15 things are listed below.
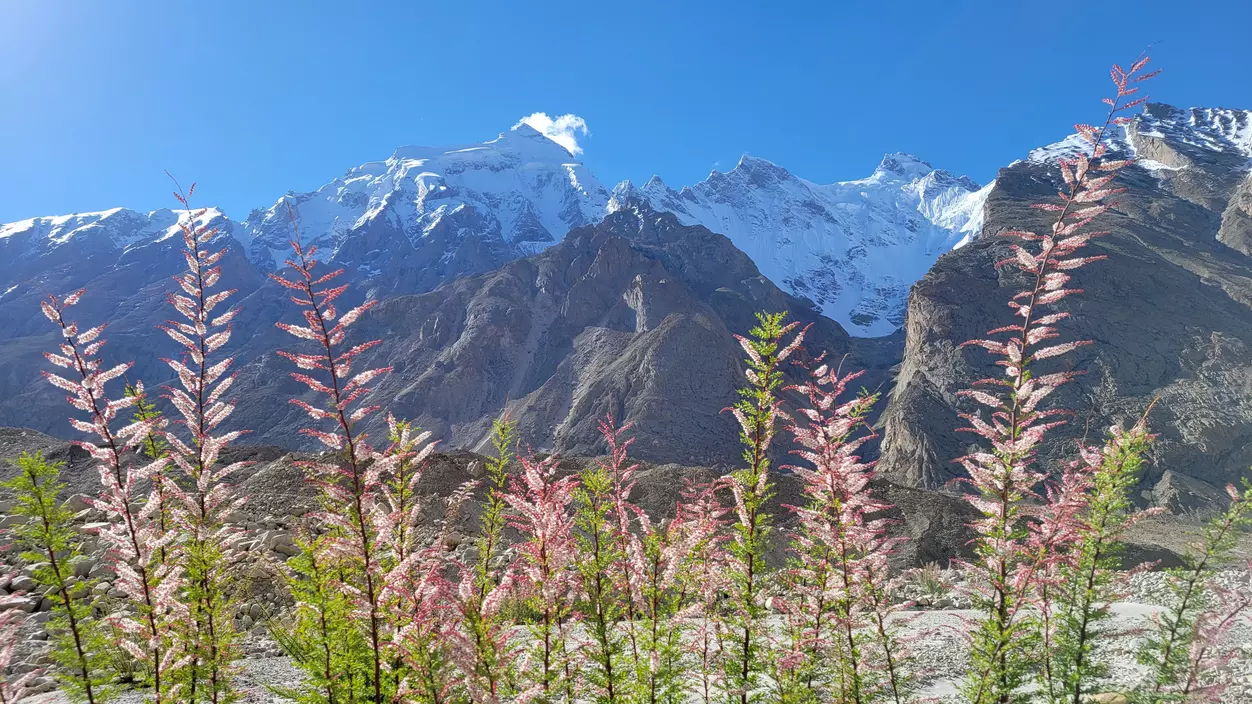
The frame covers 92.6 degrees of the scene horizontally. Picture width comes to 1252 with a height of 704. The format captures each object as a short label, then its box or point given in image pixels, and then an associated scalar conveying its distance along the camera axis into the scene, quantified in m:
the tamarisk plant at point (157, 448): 4.19
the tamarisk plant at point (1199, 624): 4.42
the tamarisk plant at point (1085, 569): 4.43
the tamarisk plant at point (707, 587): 4.47
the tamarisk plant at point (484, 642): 3.18
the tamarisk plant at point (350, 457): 3.18
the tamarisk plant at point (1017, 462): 3.85
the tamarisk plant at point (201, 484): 4.02
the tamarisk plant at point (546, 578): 3.73
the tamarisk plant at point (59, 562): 3.85
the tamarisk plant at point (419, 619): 3.32
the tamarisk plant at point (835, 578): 4.23
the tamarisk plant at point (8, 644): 3.58
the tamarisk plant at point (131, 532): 3.84
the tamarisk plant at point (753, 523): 4.54
